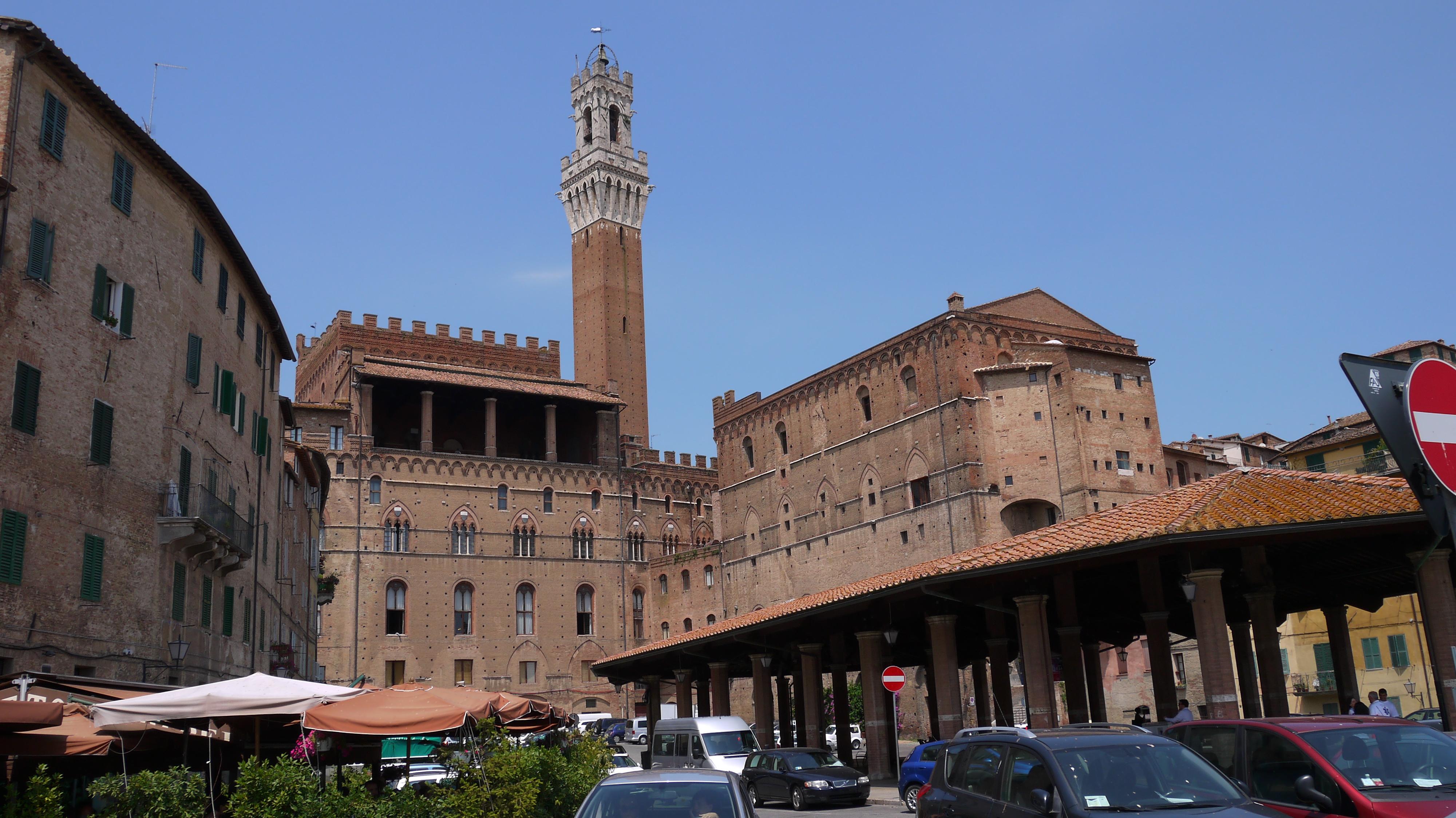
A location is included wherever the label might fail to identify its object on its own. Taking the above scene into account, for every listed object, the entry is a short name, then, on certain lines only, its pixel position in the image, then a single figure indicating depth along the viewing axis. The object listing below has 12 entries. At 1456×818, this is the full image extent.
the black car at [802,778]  19.20
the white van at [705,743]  21.61
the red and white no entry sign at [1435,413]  6.72
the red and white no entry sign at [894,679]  20.80
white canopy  10.90
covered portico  15.39
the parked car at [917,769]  18.70
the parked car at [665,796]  7.95
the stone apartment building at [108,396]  17.56
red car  7.49
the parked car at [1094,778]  7.25
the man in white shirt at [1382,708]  15.11
